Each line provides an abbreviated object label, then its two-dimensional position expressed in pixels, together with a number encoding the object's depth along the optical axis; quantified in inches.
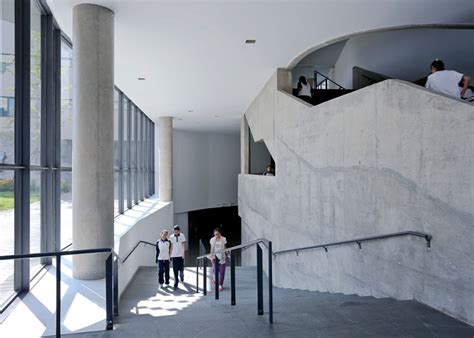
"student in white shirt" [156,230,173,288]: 304.3
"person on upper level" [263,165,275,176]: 538.3
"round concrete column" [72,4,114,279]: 210.7
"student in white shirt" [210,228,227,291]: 305.7
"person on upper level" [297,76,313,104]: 370.8
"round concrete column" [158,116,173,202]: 719.7
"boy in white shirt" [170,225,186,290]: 308.2
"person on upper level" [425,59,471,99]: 191.6
